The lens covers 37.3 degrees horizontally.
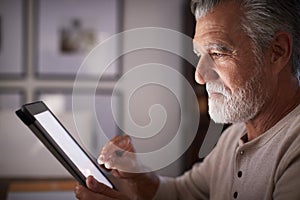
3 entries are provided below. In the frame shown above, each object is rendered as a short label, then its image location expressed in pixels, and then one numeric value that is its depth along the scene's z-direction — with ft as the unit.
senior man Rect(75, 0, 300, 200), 3.14
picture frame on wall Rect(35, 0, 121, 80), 10.71
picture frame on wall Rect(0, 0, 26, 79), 10.52
